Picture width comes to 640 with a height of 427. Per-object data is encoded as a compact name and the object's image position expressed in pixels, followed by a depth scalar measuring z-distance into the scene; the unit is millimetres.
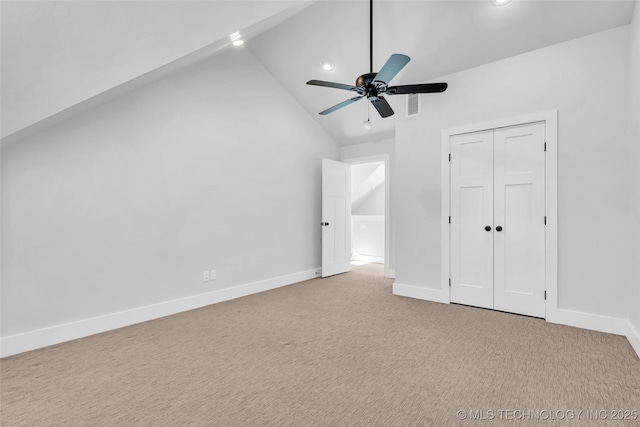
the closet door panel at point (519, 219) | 3211
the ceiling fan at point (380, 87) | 2464
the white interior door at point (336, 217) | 5262
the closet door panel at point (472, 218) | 3527
